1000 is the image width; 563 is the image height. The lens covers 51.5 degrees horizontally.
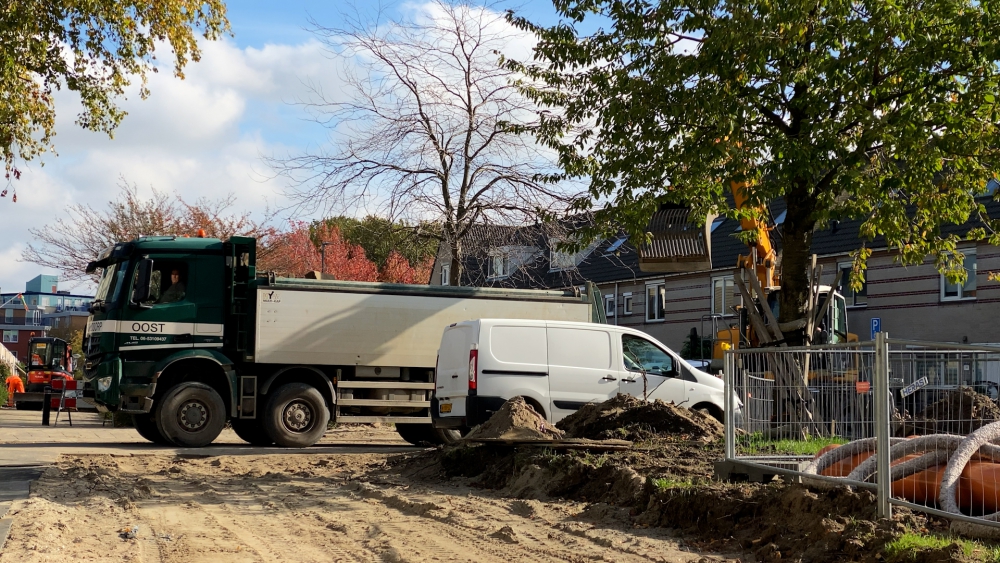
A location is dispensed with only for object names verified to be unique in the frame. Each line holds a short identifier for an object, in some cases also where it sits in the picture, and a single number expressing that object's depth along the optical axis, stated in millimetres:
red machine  34219
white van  14406
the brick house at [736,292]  24594
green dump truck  16109
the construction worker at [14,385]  36656
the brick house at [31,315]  128000
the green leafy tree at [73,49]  15039
